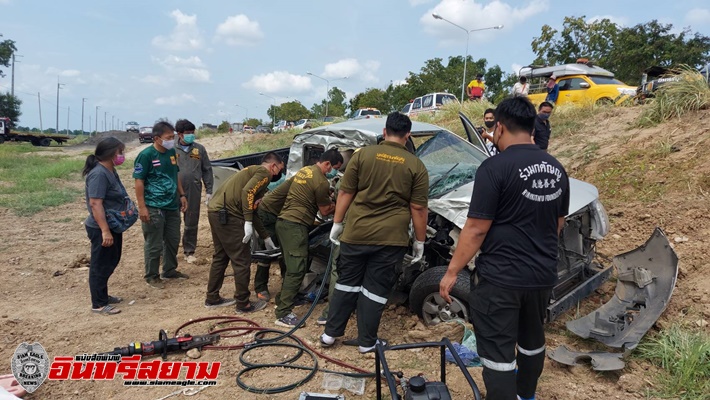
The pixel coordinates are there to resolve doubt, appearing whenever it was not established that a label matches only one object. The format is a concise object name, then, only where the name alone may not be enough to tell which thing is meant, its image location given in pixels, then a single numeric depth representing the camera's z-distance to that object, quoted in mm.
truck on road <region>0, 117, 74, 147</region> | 31344
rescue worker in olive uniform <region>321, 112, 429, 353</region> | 3355
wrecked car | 3664
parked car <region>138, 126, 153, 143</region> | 36656
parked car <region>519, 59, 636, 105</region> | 12141
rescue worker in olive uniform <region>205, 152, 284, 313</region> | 4289
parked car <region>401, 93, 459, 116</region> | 17372
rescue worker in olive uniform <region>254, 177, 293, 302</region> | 4445
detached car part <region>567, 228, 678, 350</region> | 3416
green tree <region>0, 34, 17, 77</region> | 44300
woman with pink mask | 4094
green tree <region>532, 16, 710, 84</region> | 24281
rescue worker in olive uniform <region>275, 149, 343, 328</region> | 4137
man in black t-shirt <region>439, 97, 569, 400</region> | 2279
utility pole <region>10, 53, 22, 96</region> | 45469
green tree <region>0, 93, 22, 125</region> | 46188
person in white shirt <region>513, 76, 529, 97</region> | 11678
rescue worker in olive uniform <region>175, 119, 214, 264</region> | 5797
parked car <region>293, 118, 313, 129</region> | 27641
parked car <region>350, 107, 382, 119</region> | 24677
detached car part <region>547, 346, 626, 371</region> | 3070
